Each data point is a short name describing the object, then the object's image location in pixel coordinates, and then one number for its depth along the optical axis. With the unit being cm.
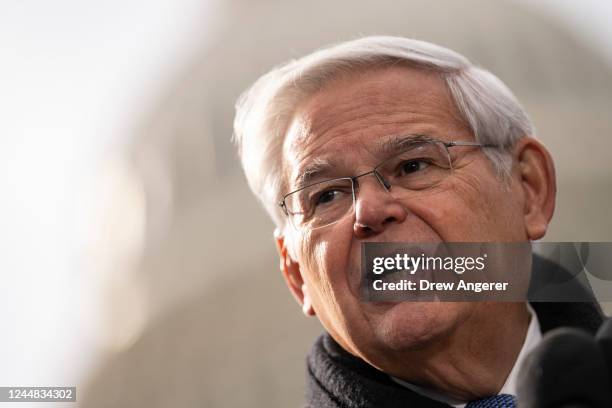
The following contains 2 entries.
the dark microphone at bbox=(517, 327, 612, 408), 155
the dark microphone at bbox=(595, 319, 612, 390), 165
